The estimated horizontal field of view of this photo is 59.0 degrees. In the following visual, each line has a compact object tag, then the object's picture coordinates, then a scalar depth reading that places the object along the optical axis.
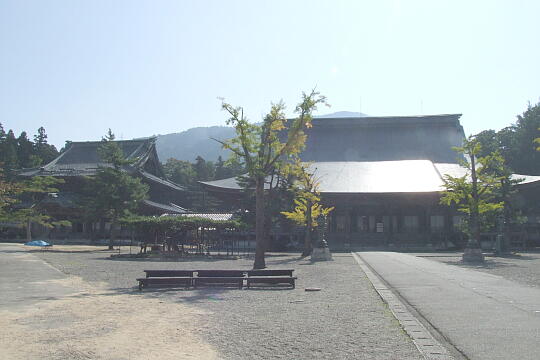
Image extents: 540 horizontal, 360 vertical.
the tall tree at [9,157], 48.23
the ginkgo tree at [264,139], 17.83
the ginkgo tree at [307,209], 25.88
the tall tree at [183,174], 78.44
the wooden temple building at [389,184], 37.09
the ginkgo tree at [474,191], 24.11
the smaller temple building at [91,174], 41.50
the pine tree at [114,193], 31.48
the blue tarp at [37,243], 33.50
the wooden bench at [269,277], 12.56
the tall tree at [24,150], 63.26
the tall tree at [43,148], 65.25
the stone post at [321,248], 23.59
